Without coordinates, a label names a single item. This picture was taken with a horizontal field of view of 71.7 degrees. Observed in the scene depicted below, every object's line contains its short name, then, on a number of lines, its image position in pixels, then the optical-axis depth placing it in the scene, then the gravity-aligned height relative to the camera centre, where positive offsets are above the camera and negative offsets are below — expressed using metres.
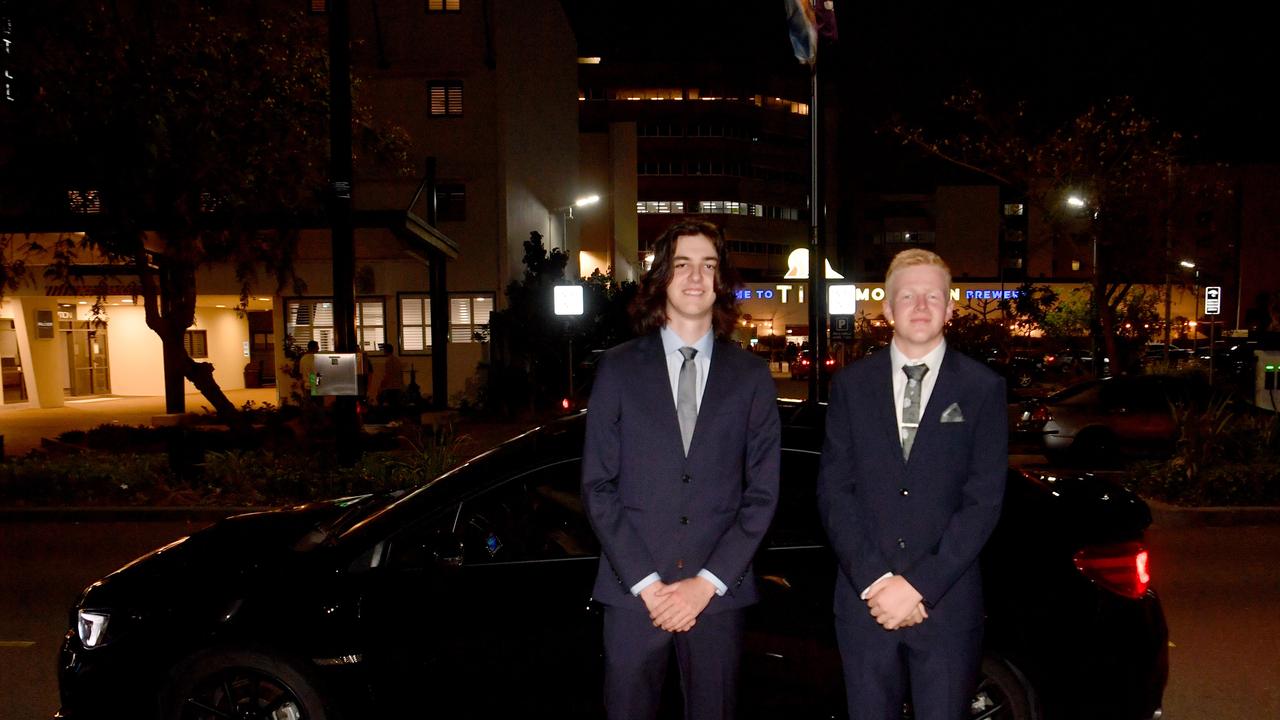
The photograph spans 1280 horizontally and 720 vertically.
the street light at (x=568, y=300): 18.27 +0.24
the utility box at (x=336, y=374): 9.47 -0.64
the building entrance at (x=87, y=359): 25.45 -1.24
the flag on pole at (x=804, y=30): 11.82 +3.74
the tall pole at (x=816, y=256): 12.36 +0.76
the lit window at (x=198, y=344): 28.58 -0.90
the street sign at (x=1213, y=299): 20.14 +0.10
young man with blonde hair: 2.72 -0.64
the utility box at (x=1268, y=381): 13.73 -1.21
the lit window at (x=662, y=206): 73.44 +8.65
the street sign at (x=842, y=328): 14.81 -0.33
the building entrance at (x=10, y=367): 22.84 -1.27
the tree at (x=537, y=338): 21.25 -0.66
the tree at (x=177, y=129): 12.15 +2.66
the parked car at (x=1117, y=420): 12.97 -1.69
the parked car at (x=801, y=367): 33.62 -2.29
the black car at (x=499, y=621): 3.36 -1.20
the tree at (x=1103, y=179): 20.83 +3.01
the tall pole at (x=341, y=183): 9.46 +1.42
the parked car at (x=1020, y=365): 21.08 -1.60
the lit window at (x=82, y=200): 13.42 +1.89
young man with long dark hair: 2.75 -0.62
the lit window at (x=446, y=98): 23.36 +5.66
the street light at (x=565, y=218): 34.53 +3.80
